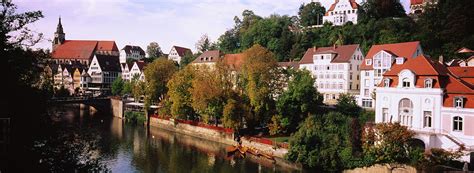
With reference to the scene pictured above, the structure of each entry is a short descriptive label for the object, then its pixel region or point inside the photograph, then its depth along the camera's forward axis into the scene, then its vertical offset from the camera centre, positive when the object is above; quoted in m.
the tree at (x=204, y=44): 106.62 +10.55
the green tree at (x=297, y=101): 40.47 -1.46
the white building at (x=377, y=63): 43.56 +2.56
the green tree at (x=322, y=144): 31.92 -4.61
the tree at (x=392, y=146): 28.58 -4.10
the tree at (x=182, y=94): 48.69 -1.04
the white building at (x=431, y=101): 28.89 -1.06
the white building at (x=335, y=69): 51.31 +2.12
